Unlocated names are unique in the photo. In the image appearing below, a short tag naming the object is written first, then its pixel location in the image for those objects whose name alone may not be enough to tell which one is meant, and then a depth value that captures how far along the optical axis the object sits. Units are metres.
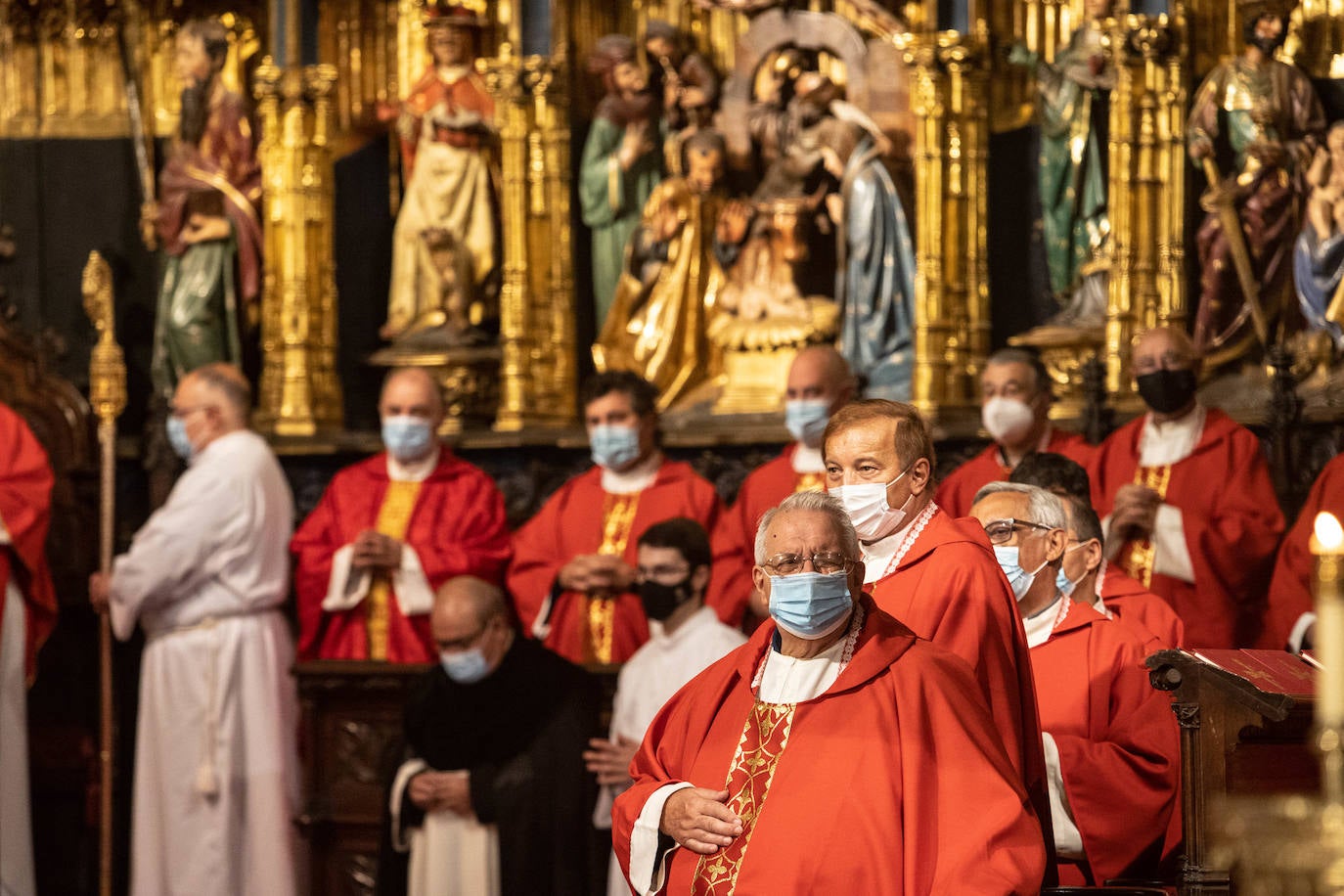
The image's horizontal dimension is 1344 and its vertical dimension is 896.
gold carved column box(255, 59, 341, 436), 21.05
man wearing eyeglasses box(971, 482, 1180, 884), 10.02
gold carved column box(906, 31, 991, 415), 19.23
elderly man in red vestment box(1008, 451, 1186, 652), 11.30
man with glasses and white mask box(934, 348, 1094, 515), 16.08
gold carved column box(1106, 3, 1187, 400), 18.30
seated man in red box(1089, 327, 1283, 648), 15.64
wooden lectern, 8.76
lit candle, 4.73
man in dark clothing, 13.52
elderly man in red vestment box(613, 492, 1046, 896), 8.33
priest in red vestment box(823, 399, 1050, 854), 9.20
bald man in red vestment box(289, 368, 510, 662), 17.48
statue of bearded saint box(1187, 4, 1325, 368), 17.81
